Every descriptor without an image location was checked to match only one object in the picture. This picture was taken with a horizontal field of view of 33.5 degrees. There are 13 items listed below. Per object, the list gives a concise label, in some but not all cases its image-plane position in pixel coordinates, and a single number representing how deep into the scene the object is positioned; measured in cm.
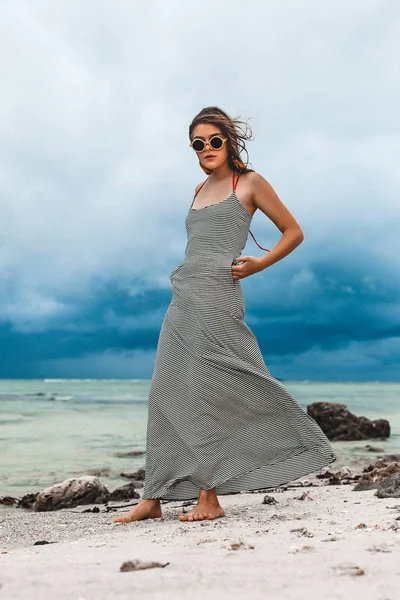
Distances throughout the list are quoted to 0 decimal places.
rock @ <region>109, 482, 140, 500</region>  608
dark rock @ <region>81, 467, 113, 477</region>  830
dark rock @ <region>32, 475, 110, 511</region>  577
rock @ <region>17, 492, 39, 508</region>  605
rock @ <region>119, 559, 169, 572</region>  236
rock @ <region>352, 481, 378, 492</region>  495
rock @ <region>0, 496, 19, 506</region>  627
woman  392
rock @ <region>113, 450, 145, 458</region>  1033
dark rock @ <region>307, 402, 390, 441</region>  1302
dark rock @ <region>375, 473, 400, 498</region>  429
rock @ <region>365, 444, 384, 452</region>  1106
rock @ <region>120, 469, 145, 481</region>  796
